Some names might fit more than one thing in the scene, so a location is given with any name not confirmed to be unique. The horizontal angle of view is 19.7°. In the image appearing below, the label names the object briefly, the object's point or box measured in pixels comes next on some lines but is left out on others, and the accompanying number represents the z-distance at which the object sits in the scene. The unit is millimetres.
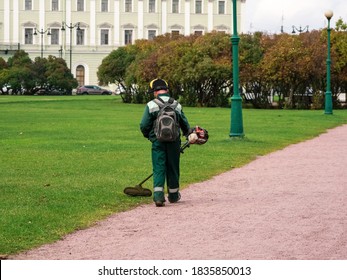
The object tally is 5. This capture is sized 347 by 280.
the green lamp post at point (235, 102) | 28469
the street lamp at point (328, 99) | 52594
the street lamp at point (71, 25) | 126400
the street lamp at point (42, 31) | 125812
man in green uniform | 13906
